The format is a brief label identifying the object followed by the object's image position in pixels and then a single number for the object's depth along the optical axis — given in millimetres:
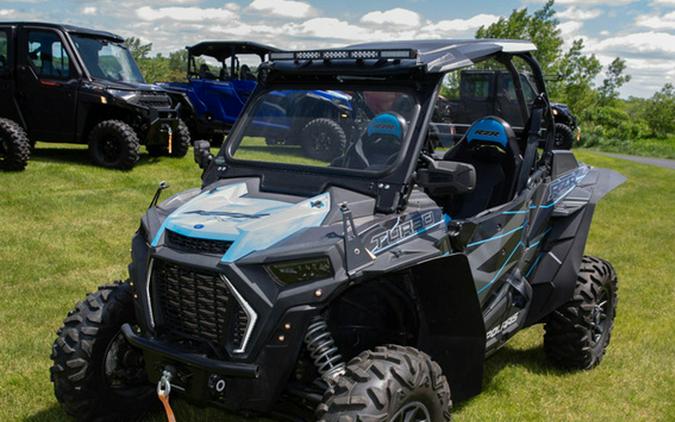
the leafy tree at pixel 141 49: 64438
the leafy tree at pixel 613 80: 60594
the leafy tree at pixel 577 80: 41188
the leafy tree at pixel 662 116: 65688
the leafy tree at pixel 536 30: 34344
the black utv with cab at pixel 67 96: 12086
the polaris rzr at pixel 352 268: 3072
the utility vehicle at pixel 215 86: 15797
